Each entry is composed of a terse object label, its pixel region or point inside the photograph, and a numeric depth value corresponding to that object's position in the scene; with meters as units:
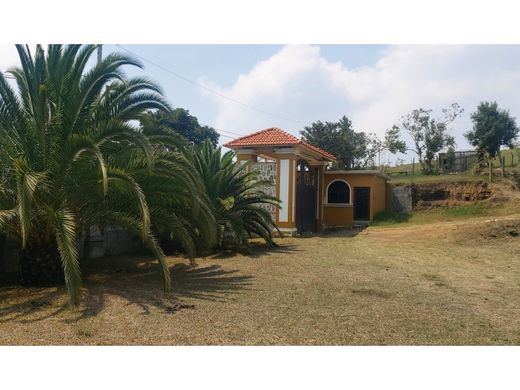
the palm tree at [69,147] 7.94
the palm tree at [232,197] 14.38
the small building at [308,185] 20.70
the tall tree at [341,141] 39.97
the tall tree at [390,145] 40.62
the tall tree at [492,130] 30.86
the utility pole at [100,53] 13.91
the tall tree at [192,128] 38.32
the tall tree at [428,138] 35.97
